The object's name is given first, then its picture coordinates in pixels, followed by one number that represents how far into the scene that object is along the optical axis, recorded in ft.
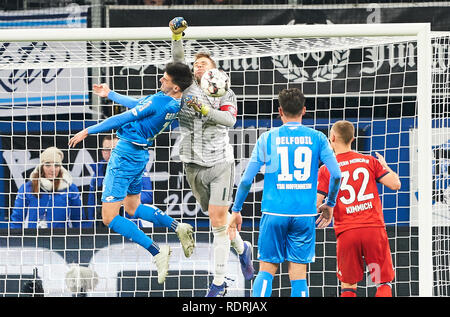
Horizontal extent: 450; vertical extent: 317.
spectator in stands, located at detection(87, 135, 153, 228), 54.90
